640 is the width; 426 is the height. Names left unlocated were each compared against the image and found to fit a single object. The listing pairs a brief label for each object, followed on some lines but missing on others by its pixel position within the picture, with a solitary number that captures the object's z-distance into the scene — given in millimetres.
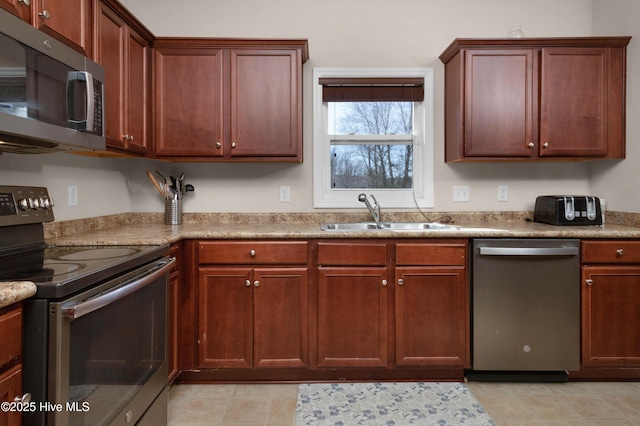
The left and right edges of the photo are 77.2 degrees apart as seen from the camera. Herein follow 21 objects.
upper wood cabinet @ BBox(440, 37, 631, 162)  2568
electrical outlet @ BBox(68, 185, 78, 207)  2242
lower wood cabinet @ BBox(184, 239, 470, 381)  2295
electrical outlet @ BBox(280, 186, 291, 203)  2934
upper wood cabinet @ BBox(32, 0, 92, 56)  1520
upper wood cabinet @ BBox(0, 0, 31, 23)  1357
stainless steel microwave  1271
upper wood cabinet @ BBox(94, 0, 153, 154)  2043
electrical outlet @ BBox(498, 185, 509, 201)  2953
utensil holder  2781
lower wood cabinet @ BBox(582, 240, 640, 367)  2279
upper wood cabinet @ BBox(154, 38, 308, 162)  2553
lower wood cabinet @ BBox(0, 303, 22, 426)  981
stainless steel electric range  1085
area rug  1977
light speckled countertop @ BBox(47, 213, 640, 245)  2064
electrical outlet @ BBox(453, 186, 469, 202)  2949
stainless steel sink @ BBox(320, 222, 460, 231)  2798
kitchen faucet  2787
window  2904
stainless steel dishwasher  2279
